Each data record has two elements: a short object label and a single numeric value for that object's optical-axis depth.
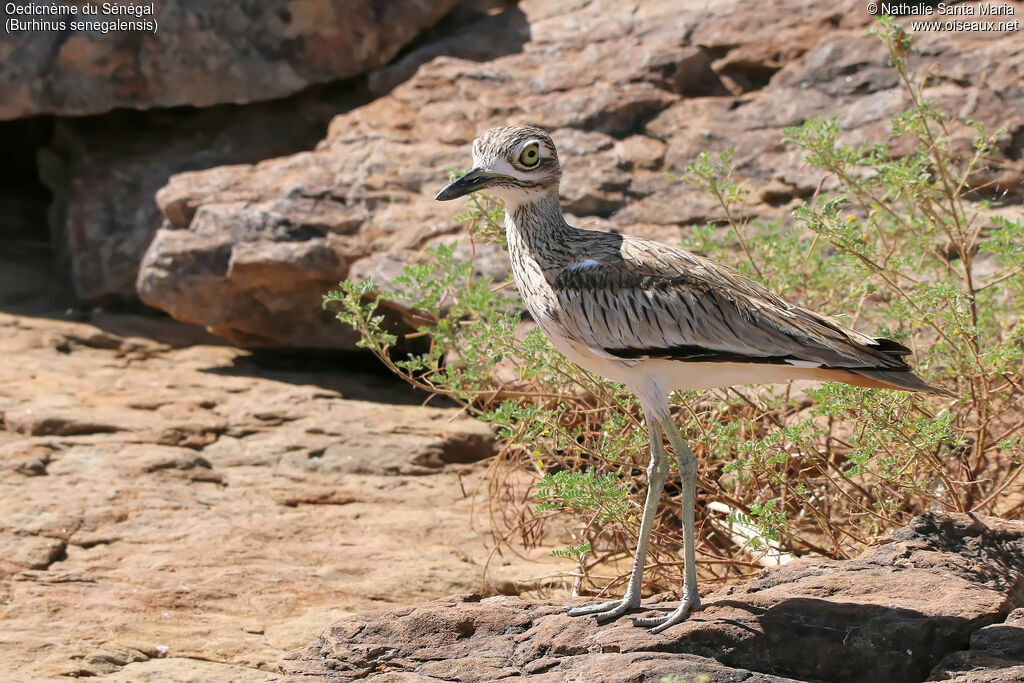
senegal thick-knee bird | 7.62
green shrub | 8.67
